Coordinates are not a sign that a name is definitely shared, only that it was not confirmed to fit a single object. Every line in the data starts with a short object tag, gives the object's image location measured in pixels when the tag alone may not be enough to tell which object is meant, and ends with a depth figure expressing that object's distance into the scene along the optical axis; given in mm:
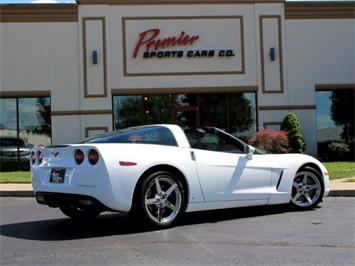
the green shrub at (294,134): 17953
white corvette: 5910
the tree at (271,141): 17125
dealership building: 18531
